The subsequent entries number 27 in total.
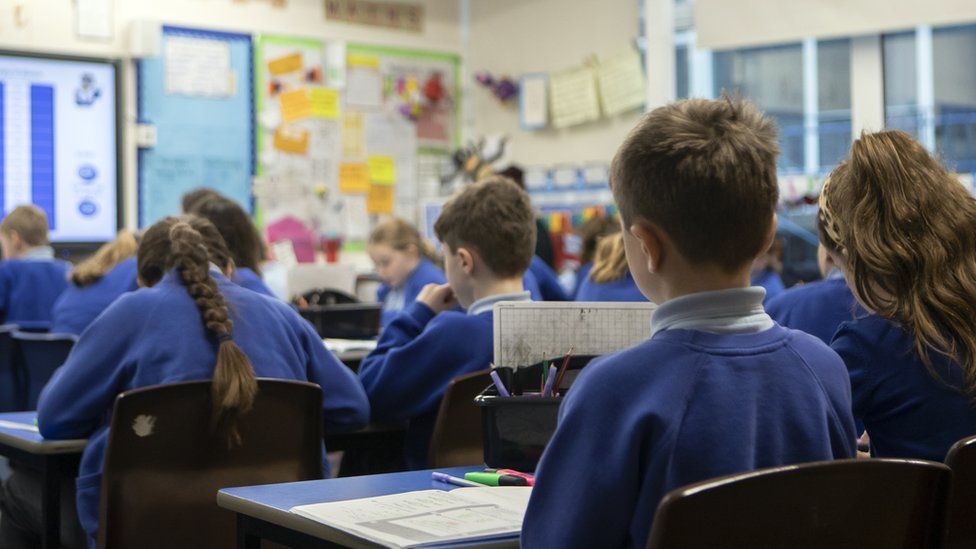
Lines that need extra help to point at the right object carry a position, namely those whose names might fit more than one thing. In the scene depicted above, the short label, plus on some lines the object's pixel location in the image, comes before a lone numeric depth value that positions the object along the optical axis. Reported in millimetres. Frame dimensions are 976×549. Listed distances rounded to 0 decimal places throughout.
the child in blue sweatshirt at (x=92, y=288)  4508
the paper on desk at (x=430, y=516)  1399
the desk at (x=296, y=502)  1494
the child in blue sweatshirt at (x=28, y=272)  5266
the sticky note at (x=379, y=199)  7418
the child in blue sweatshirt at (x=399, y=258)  5051
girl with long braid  2334
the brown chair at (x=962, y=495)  1395
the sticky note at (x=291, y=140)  6977
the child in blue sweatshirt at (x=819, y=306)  2639
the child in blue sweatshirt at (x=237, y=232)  3381
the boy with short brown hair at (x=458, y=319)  2600
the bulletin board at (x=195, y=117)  6480
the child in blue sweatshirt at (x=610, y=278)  3846
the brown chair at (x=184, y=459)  2172
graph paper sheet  1829
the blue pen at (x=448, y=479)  1766
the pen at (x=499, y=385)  1794
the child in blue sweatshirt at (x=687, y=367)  1181
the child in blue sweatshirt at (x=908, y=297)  1655
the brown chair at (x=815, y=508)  1063
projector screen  6062
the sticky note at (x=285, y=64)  6938
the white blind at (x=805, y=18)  5668
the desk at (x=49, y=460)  2377
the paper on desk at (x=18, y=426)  2556
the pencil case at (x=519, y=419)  1759
